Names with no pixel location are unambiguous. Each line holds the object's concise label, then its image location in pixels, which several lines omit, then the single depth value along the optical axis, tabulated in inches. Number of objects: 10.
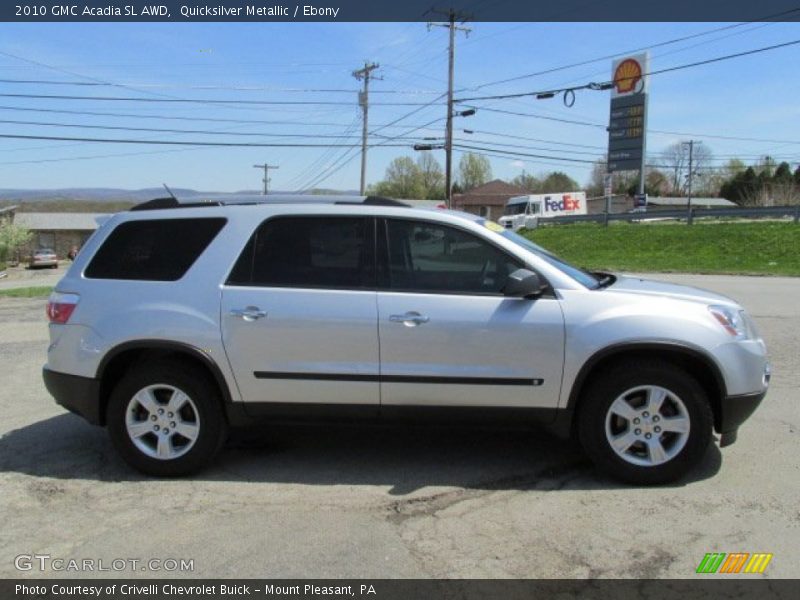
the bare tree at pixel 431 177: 4468.5
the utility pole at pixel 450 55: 1503.4
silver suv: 165.0
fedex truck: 2102.6
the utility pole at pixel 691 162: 3727.4
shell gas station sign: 1966.0
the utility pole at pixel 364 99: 1780.3
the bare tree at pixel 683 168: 4217.5
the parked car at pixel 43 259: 2156.7
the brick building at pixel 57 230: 2979.8
